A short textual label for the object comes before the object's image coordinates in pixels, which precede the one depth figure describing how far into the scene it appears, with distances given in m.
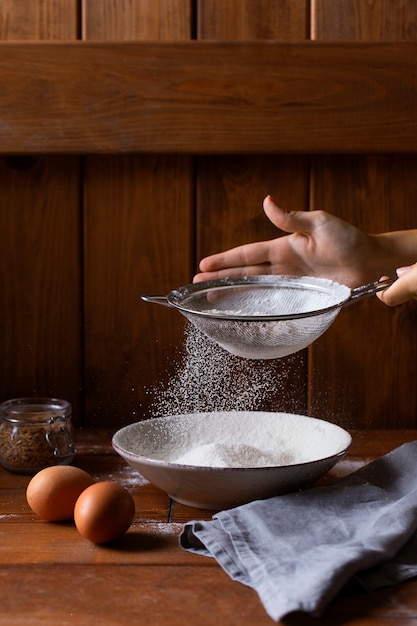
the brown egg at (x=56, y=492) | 1.27
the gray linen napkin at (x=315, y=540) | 1.12
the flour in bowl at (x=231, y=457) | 1.31
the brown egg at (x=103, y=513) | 1.22
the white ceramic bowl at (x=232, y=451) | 1.27
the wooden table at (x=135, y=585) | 1.11
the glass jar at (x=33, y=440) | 1.41
